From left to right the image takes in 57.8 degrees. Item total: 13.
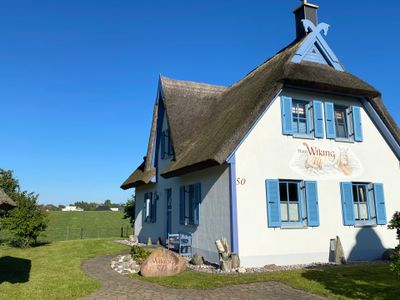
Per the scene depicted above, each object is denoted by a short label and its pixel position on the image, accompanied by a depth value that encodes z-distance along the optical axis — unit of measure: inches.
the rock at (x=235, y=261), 440.1
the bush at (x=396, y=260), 265.9
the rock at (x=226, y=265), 434.6
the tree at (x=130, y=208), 1031.6
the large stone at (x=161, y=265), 418.6
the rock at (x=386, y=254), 527.0
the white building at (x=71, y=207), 4149.9
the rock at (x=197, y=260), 493.7
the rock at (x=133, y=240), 864.4
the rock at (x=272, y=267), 443.5
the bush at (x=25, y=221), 779.4
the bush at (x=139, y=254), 500.1
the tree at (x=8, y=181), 1439.6
